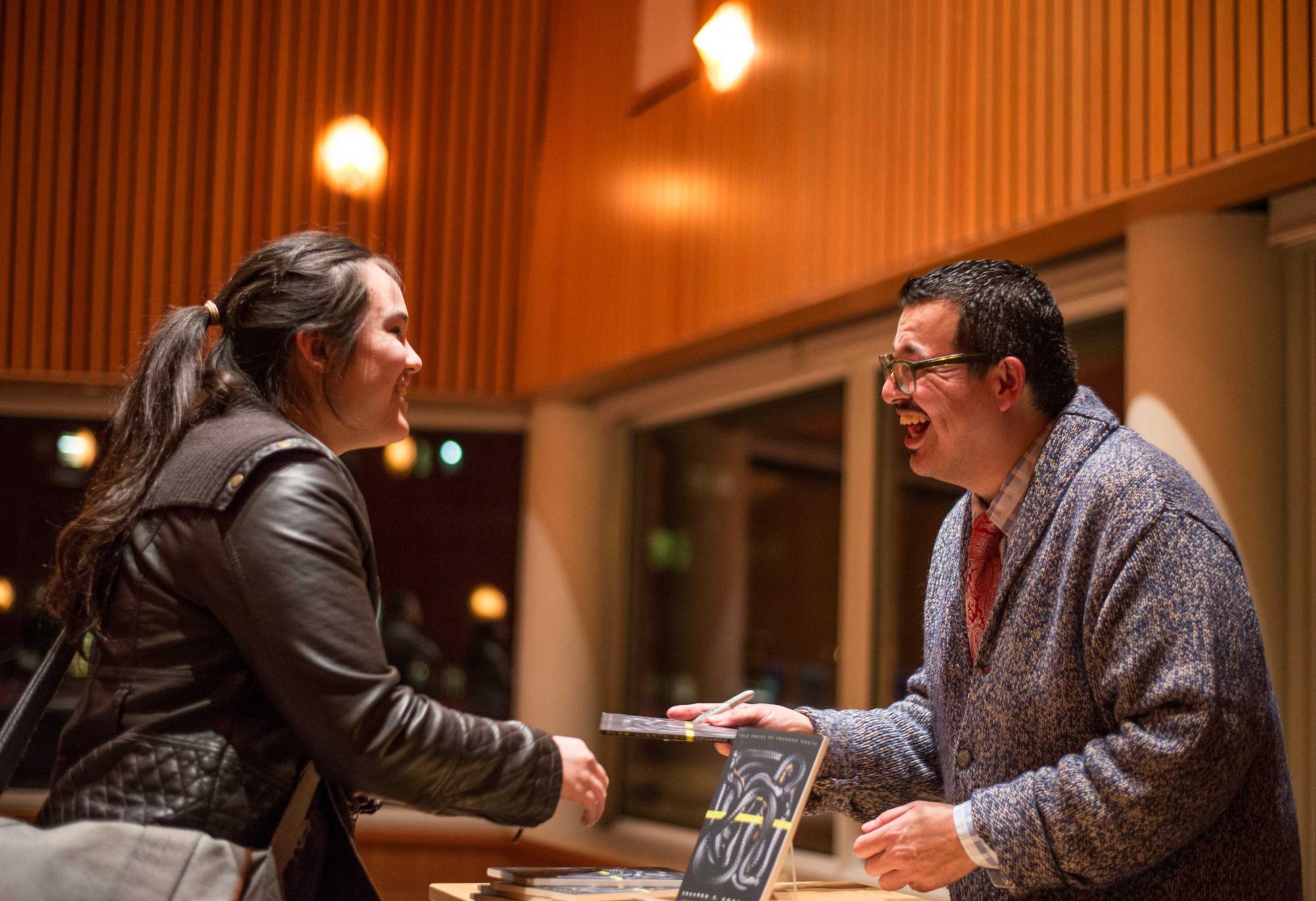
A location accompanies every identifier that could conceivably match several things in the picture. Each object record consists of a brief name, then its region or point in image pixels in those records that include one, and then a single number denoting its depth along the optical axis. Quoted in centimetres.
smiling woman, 156
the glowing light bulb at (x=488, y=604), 590
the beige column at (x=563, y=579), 554
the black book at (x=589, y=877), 202
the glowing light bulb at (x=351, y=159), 548
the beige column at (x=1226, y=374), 299
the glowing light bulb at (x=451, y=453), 592
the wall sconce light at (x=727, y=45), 436
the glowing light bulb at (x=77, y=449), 574
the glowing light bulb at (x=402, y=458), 590
